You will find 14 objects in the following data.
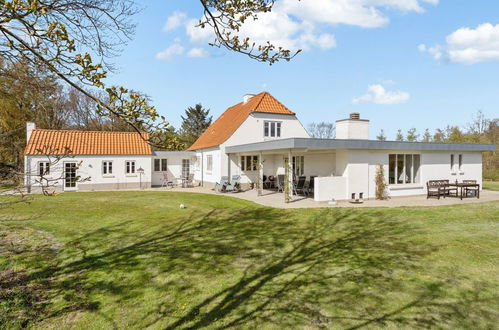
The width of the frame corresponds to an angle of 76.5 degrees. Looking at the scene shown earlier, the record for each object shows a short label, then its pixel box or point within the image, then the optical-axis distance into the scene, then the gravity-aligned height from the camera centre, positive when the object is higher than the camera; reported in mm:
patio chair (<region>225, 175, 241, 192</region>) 19891 -1239
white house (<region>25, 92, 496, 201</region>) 15703 +533
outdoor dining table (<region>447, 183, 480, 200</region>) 16138 -997
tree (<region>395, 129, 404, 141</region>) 44188 +4246
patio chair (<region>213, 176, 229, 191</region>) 20117 -1199
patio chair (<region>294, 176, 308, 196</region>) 17386 -1088
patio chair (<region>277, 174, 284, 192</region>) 20016 -1054
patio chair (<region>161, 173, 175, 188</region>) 24867 -1321
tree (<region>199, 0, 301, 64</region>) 3516 +1622
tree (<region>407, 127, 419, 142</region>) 41469 +4007
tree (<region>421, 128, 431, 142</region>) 42406 +4108
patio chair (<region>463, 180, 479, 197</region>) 17184 -1395
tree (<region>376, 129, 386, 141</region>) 50369 +4884
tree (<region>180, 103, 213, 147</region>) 56812 +8181
